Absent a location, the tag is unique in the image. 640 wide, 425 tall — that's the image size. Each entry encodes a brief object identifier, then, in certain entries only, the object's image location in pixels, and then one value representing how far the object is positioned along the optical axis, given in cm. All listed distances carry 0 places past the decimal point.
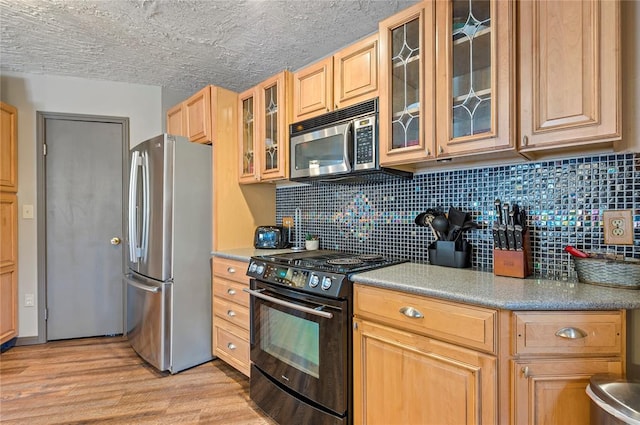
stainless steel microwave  189
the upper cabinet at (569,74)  120
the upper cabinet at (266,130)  237
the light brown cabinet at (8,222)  275
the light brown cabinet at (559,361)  110
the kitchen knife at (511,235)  148
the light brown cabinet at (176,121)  297
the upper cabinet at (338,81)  190
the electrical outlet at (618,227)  138
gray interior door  308
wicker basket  123
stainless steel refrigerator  238
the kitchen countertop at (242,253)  228
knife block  147
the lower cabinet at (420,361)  119
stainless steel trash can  93
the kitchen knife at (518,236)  147
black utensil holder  173
